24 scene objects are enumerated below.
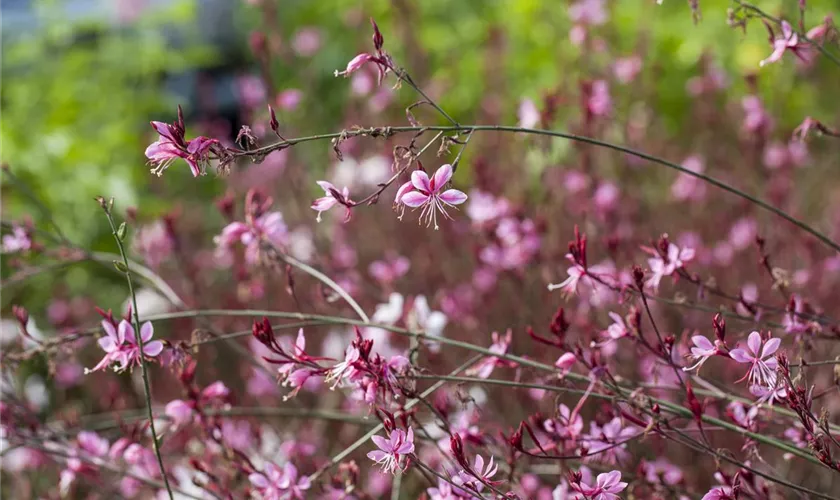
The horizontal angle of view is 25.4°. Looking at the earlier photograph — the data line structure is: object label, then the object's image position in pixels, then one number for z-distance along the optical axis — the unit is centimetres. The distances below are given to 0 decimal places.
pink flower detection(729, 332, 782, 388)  73
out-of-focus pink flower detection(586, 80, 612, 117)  107
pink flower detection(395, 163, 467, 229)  74
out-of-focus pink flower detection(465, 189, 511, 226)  103
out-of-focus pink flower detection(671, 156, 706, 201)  130
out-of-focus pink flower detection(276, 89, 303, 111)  117
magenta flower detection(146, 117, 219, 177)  73
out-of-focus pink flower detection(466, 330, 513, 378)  82
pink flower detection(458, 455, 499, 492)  74
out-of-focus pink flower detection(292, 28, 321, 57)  187
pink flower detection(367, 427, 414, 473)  73
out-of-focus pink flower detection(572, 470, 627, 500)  73
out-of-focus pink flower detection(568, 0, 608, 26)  129
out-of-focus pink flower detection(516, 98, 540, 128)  116
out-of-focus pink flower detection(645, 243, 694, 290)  81
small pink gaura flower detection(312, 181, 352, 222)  76
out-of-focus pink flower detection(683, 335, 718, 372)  74
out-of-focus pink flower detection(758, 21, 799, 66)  80
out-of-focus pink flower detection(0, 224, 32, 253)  92
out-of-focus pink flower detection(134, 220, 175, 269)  126
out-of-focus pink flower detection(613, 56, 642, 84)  132
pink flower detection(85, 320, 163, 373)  78
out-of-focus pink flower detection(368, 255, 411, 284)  105
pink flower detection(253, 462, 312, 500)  80
